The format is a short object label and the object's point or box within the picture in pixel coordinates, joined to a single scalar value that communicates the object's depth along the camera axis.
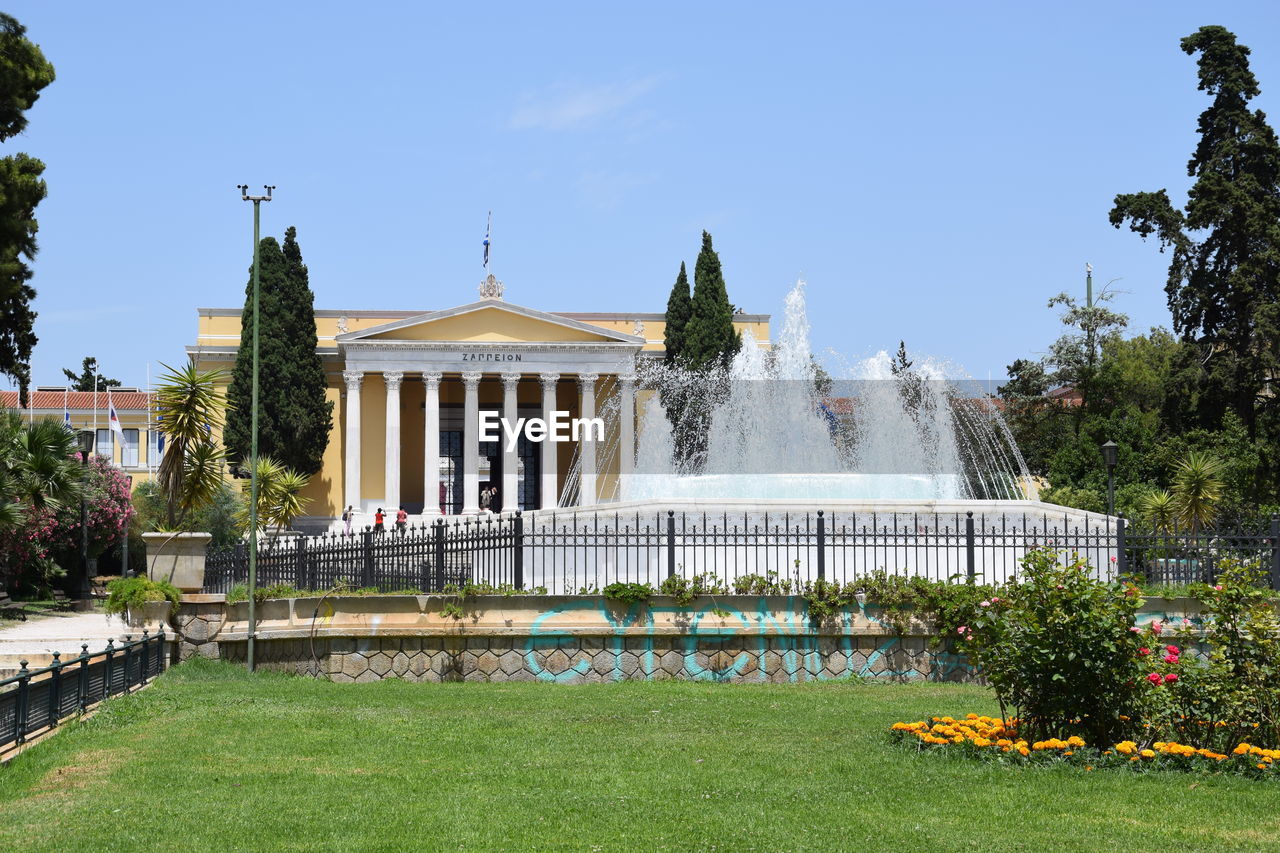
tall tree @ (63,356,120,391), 93.79
